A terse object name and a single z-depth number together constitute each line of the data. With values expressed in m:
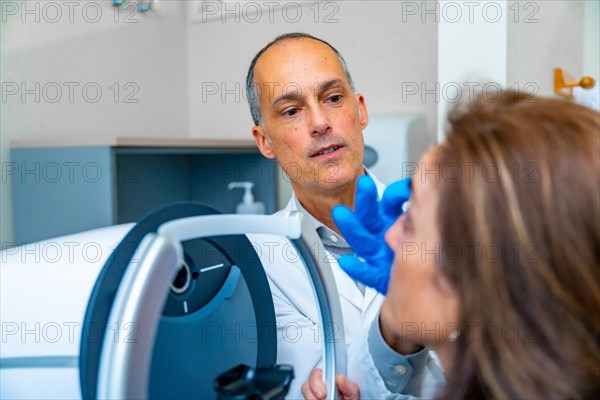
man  1.07
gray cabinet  1.62
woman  0.53
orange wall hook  1.92
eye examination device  0.46
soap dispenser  2.11
